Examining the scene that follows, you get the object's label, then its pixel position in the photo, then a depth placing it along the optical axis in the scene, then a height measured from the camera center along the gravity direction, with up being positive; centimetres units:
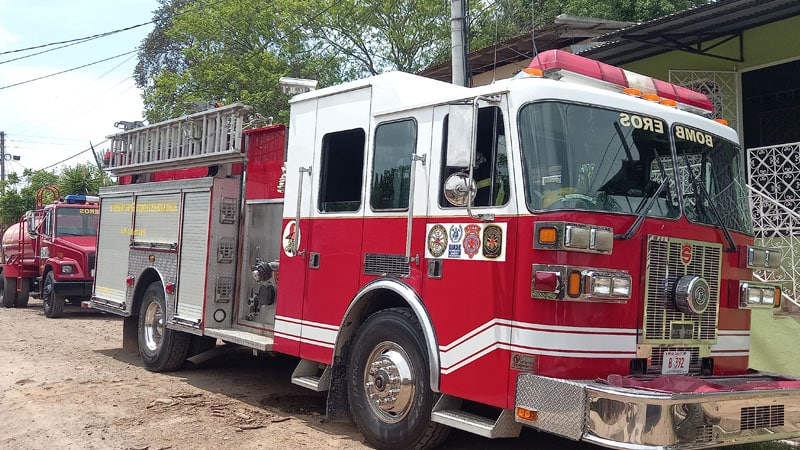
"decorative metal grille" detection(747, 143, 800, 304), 865 +81
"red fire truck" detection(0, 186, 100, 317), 1565 -71
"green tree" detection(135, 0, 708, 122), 2722 +756
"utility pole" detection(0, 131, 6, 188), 5046 +460
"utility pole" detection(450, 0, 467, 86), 1029 +290
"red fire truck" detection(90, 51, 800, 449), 442 -8
